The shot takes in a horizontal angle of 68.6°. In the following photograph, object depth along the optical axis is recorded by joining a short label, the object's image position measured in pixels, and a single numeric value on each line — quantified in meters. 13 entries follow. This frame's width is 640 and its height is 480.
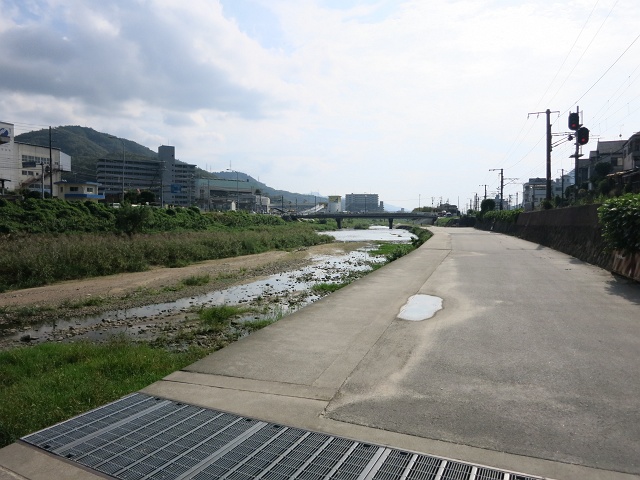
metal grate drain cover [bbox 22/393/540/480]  3.41
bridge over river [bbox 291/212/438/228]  109.69
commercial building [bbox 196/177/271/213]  138.98
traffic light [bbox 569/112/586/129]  23.38
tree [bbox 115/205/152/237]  36.28
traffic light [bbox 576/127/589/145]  25.17
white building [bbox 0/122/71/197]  72.44
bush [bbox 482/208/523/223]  44.66
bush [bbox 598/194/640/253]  11.11
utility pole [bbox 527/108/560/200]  36.36
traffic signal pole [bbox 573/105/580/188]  26.50
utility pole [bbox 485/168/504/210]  77.68
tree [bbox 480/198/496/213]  76.99
